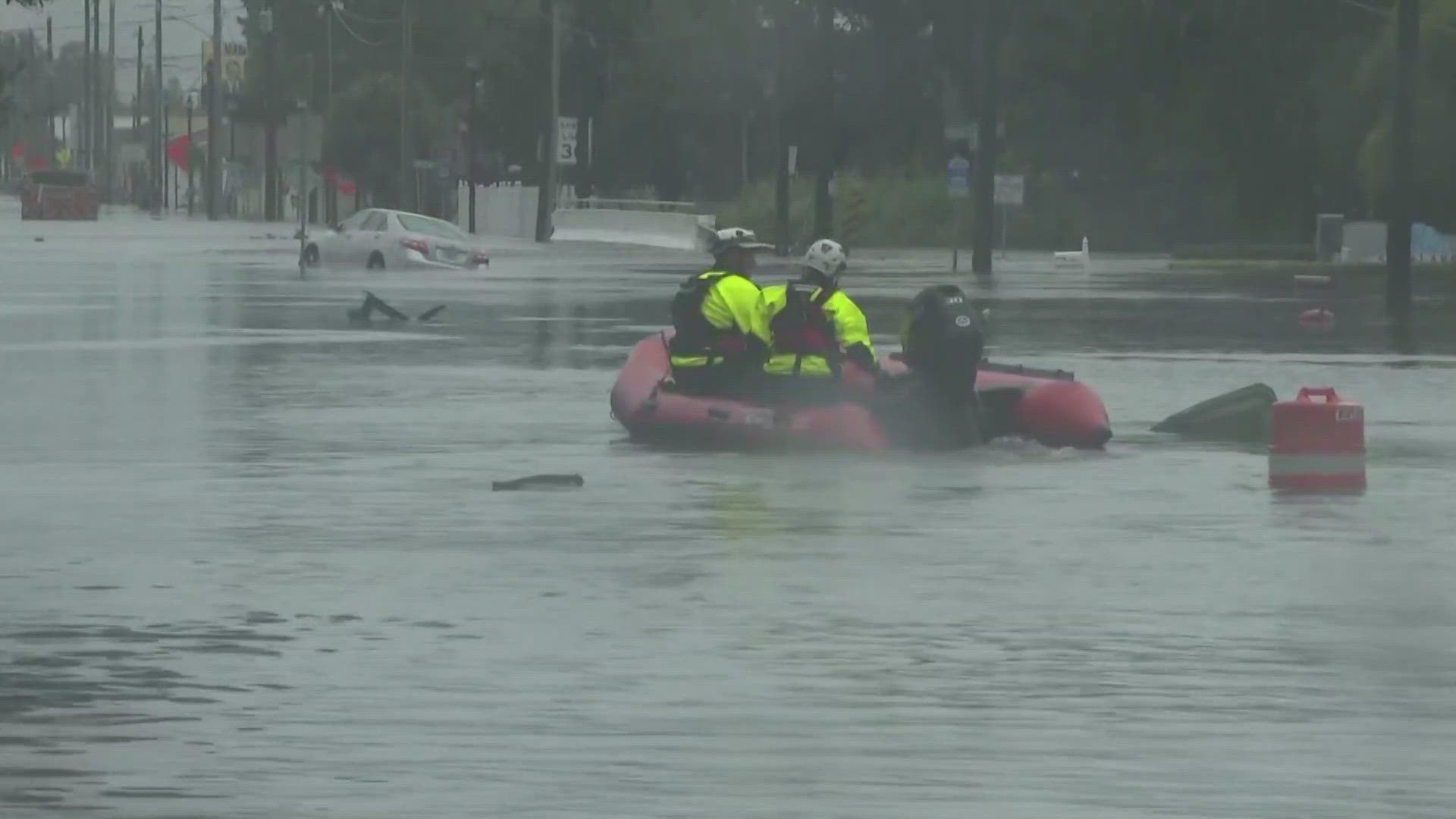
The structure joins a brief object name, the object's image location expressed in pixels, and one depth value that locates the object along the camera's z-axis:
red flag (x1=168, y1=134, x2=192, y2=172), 194.75
